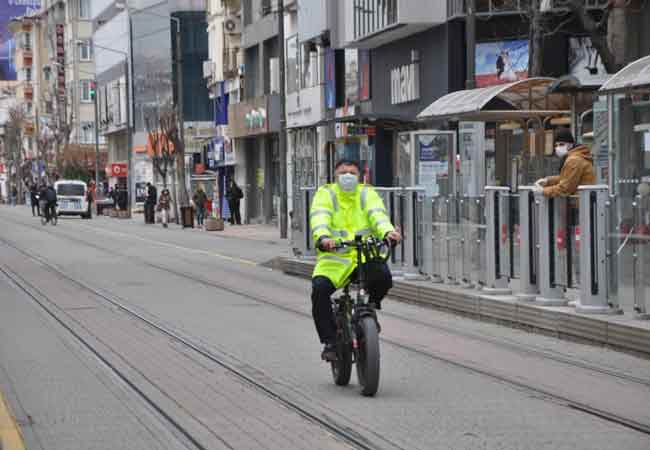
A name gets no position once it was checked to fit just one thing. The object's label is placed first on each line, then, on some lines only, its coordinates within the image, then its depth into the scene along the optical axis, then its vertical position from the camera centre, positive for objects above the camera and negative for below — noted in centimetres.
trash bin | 5334 -263
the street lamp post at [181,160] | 5568 -56
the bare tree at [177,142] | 5597 +18
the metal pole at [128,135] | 8382 +75
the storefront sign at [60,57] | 11450 +752
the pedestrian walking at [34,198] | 7544 -262
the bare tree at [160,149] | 6250 -11
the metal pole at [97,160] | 8554 -78
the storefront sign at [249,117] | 5414 +112
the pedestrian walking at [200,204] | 5500 -226
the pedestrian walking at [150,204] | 5891 -239
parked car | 6906 -242
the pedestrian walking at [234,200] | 5403 -212
